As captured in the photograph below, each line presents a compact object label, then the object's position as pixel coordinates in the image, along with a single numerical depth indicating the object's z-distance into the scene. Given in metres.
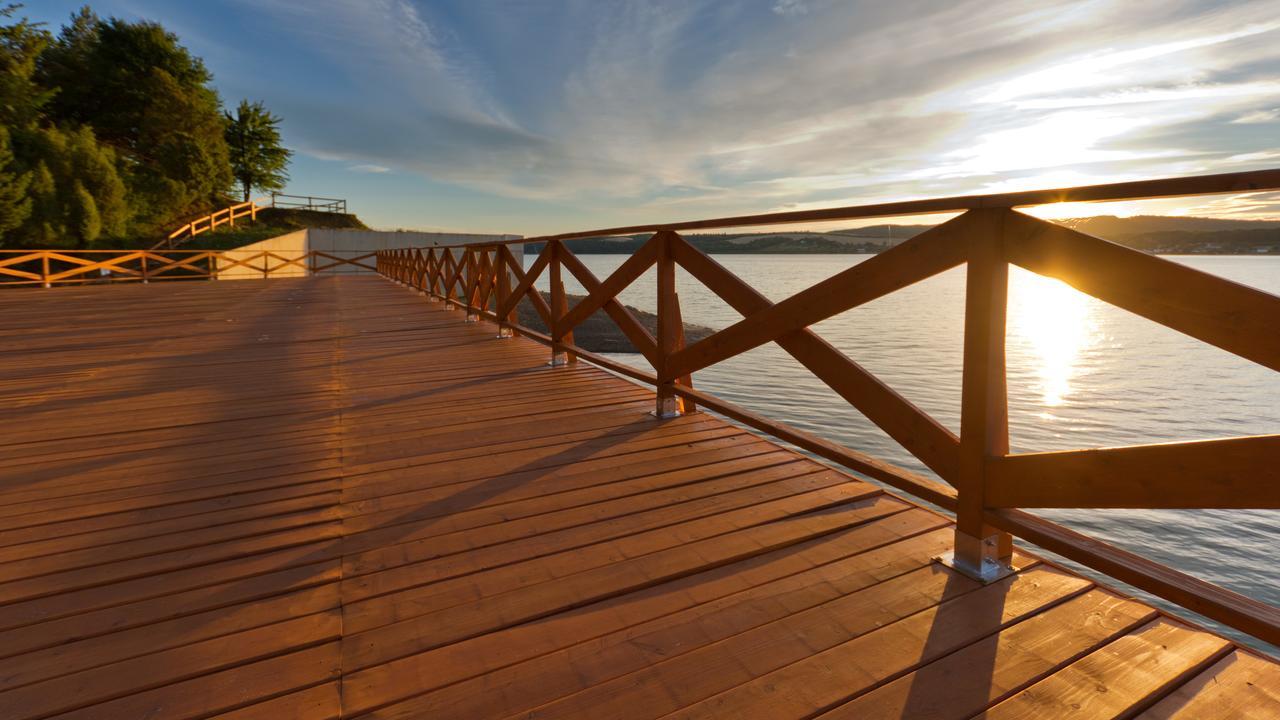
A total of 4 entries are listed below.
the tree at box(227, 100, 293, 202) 34.59
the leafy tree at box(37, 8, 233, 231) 27.48
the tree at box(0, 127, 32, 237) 17.20
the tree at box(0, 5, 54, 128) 20.16
